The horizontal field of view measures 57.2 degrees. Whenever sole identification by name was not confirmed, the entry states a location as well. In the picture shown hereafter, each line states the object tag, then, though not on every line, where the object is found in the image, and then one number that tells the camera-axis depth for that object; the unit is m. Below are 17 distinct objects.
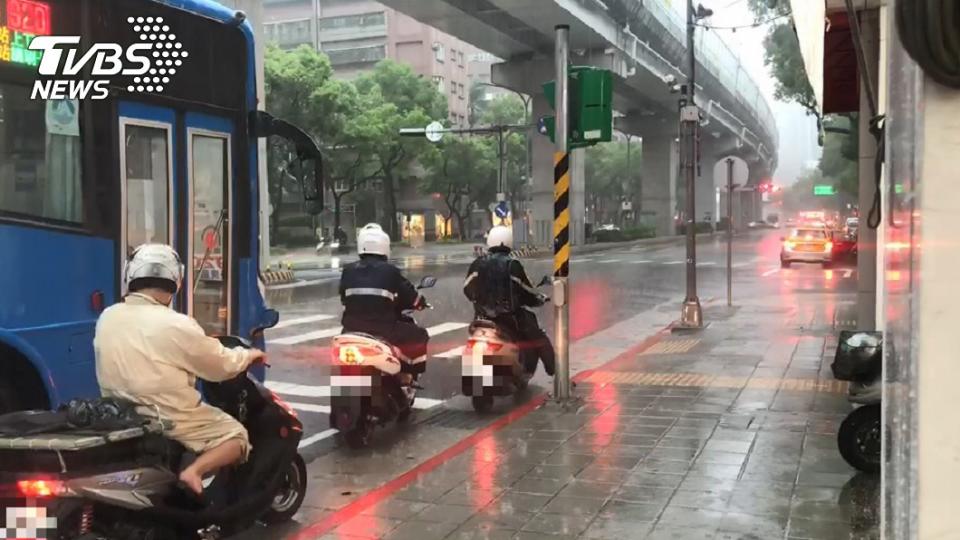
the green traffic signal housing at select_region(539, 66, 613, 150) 8.16
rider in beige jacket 3.96
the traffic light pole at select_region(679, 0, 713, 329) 14.12
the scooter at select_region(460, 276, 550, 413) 8.04
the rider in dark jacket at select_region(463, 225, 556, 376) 8.16
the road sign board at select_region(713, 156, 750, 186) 15.83
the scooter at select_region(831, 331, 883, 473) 5.75
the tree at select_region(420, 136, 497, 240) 55.84
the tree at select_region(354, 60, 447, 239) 45.78
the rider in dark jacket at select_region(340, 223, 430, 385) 6.95
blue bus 4.76
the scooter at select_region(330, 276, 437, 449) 6.67
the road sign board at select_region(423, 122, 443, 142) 33.02
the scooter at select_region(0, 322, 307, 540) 3.50
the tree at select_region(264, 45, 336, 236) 39.91
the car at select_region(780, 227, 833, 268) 28.28
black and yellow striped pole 8.01
